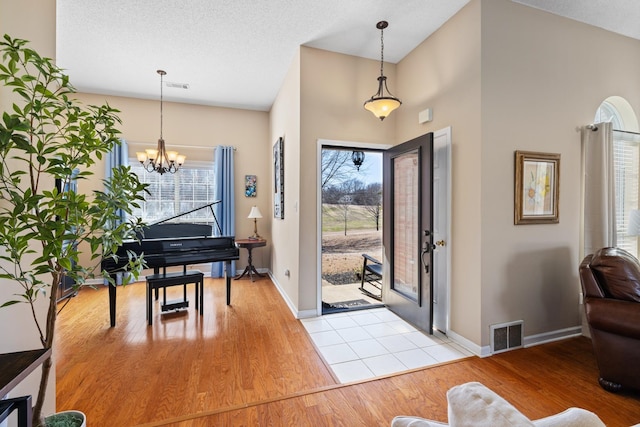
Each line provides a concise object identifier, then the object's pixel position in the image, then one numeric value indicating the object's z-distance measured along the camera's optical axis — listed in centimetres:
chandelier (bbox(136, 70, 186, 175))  409
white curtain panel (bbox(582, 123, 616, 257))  272
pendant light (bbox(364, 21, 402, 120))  291
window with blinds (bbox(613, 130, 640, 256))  310
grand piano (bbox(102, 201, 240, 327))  321
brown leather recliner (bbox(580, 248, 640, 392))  188
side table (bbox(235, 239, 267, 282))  494
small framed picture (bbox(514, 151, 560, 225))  257
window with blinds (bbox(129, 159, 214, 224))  506
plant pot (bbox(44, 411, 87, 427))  127
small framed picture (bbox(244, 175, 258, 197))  553
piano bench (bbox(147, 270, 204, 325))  322
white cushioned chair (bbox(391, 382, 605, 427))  58
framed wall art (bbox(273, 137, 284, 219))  423
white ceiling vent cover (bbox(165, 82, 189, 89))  433
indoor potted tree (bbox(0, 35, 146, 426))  101
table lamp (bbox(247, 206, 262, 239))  517
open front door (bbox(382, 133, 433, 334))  284
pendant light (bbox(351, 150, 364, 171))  559
